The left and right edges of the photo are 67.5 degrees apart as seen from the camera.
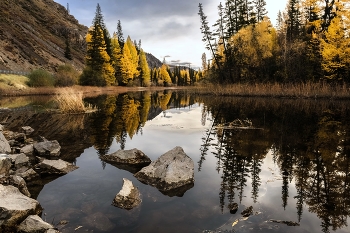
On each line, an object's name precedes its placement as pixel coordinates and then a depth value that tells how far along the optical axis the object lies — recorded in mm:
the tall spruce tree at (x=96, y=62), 49531
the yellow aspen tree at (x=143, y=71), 82000
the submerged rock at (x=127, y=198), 5438
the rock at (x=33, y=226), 4112
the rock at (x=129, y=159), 8109
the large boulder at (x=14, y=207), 4094
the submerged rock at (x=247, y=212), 5039
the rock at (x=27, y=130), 12609
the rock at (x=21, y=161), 7411
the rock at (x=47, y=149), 8859
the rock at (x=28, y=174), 6812
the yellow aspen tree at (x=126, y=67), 64562
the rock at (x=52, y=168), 7422
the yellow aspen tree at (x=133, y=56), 71812
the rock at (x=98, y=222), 4629
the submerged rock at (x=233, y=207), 5176
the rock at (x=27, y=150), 8917
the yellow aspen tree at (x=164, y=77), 111250
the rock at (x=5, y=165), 6177
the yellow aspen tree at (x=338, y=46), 26266
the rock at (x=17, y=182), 5557
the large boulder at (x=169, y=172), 6523
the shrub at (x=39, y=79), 40531
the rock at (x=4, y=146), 8109
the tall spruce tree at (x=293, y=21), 34688
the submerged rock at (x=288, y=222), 4703
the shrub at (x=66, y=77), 43969
